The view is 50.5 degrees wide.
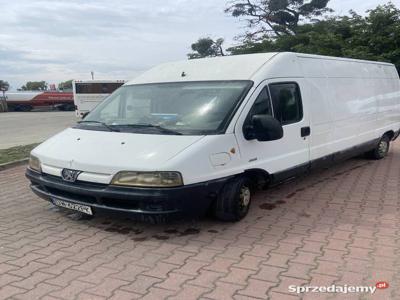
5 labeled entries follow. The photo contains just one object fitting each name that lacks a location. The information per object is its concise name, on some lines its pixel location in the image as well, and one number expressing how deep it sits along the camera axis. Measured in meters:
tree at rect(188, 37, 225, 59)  29.34
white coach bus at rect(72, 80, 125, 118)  26.00
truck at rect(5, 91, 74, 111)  41.81
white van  4.27
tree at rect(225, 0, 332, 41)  28.16
